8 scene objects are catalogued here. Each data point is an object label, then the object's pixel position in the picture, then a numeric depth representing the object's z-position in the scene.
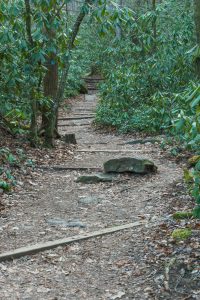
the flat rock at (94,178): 7.45
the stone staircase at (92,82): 25.98
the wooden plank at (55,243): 4.64
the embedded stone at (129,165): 7.58
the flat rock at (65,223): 5.52
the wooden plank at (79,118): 16.63
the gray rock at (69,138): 10.77
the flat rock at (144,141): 10.96
